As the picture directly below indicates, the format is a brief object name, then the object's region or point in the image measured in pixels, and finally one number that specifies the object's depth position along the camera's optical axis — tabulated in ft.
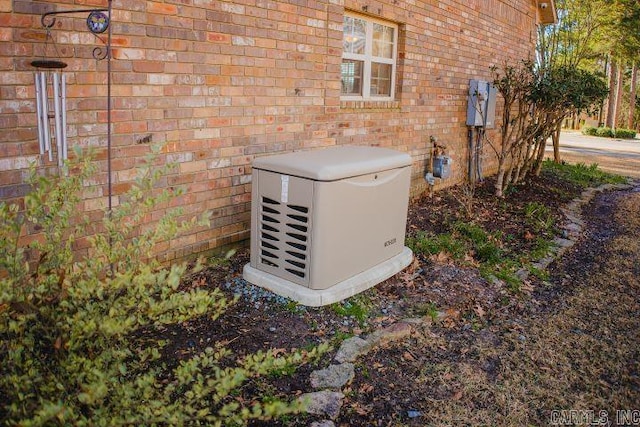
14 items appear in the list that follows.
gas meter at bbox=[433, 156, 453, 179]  26.40
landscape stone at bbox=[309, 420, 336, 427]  8.94
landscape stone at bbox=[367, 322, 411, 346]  12.14
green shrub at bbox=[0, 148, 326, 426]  6.10
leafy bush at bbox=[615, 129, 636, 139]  98.07
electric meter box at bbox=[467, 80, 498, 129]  29.48
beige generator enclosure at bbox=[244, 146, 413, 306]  12.68
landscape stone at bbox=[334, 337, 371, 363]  11.19
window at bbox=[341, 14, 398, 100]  21.13
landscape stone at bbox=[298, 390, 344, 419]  9.34
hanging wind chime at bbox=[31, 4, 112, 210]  10.77
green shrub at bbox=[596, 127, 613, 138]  98.89
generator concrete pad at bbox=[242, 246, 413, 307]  13.04
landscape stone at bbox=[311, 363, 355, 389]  10.17
